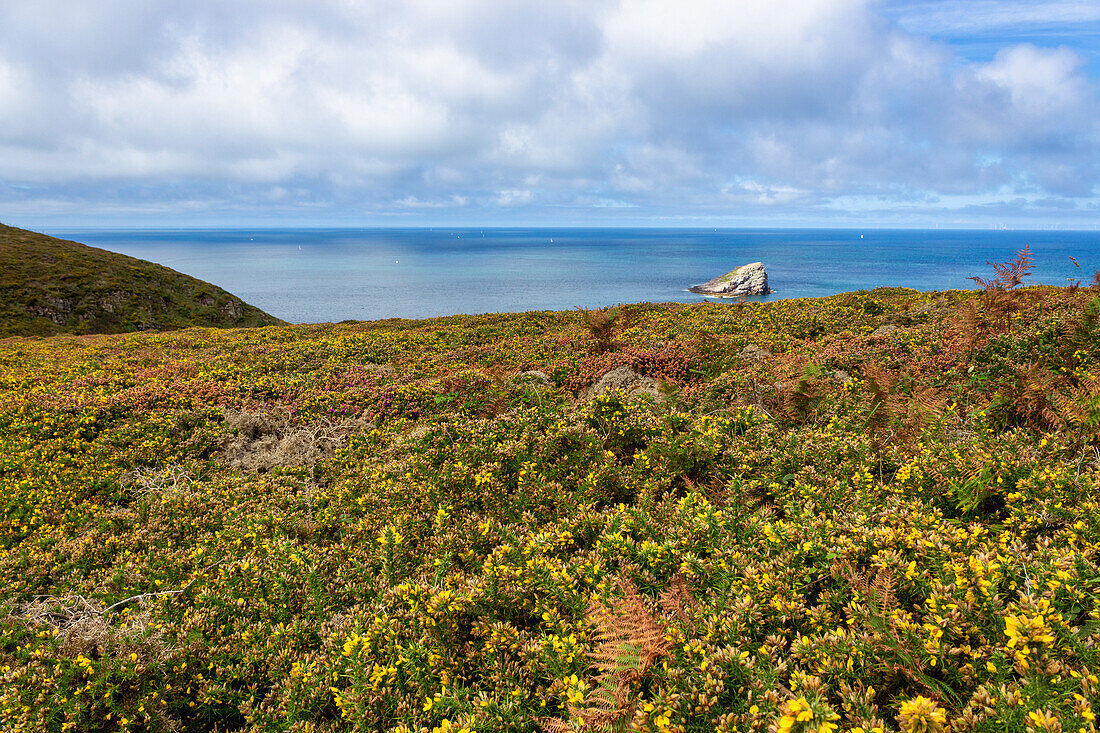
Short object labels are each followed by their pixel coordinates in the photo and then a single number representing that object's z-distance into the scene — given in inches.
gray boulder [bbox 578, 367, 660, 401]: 390.6
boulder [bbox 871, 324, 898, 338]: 469.3
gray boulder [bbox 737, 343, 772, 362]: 439.2
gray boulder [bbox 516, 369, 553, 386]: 416.8
